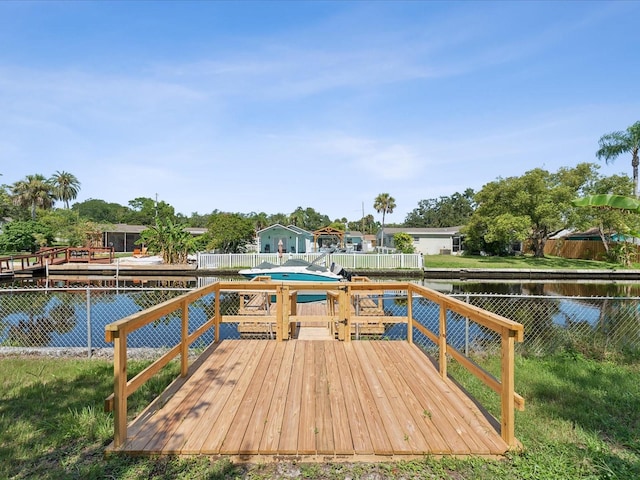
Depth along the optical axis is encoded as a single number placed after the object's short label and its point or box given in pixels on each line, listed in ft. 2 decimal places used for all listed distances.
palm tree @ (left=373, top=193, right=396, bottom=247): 184.03
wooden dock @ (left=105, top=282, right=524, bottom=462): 8.38
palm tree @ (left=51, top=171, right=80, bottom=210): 194.90
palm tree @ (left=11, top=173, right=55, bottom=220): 142.00
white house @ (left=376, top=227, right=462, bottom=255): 117.70
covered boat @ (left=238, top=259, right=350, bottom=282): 47.37
